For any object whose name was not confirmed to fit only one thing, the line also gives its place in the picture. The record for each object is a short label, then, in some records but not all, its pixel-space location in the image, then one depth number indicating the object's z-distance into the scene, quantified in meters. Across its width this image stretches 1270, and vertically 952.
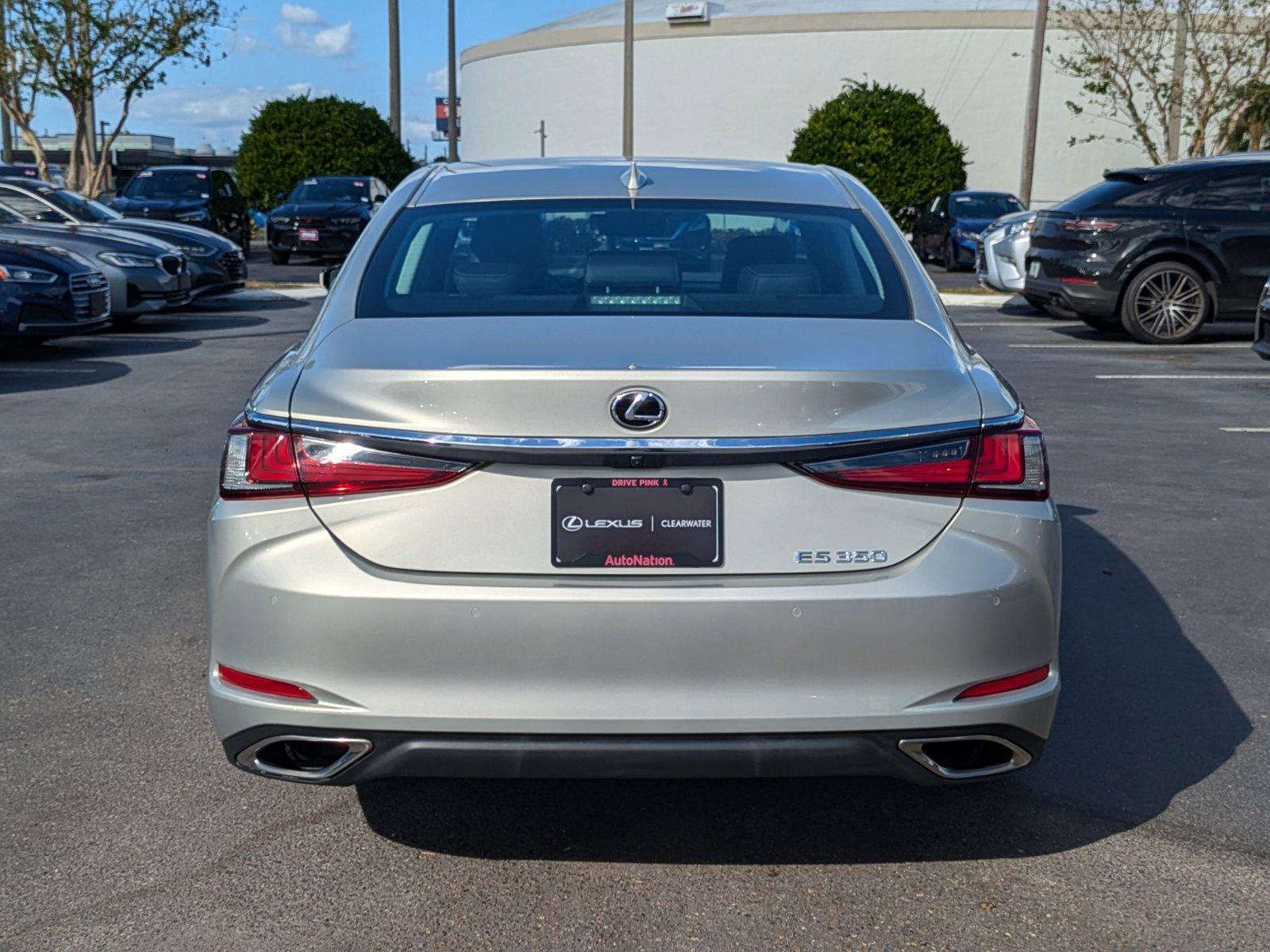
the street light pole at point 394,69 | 35.44
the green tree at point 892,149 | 38.66
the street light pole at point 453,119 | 43.29
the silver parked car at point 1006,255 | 17.23
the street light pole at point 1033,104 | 29.31
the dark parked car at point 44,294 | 12.12
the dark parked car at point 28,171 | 24.00
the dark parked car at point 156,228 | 16.88
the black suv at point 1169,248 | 14.18
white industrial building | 49.16
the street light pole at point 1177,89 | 26.64
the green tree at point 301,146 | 36.72
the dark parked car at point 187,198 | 25.42
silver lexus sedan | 2.87
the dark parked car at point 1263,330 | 10.52
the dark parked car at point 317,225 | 25.55
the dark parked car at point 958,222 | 26.62
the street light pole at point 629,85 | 35.12
